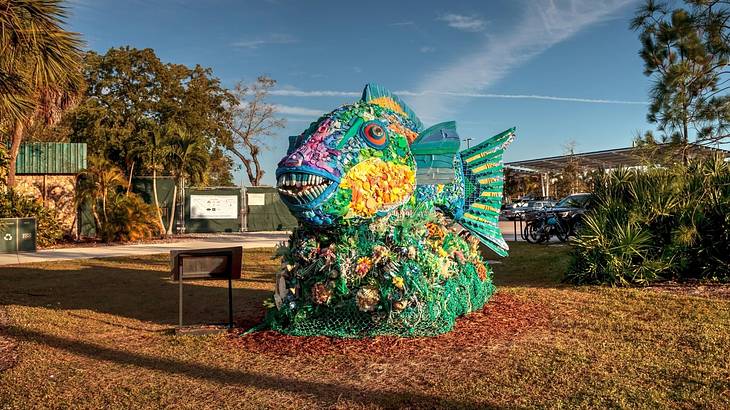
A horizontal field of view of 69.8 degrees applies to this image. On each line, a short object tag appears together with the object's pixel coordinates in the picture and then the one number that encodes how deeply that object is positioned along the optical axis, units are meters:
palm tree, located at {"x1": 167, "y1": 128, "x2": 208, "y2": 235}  20.92
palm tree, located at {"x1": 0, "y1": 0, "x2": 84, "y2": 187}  6.55
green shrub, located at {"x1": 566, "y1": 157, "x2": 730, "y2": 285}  8.60
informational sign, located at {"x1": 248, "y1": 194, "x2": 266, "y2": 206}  24.22
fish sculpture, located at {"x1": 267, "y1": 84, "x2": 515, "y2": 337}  4.93
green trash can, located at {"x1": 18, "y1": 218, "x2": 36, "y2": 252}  16.31
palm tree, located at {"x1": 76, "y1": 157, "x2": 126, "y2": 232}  18.58
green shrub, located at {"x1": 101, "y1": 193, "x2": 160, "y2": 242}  18.95
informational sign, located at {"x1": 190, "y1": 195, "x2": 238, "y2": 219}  23.11
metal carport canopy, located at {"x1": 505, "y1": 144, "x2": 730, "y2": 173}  39.24
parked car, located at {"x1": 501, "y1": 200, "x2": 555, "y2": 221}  32.50
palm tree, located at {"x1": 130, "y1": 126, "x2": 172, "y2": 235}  20.75
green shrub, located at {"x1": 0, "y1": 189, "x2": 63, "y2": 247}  17.02
